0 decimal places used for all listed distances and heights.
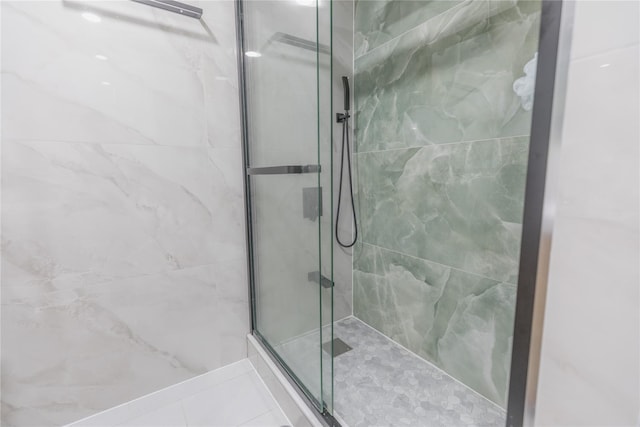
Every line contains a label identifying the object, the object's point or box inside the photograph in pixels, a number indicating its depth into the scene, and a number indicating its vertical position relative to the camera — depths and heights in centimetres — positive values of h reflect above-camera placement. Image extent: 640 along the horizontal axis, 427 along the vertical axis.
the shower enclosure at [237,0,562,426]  108 -6
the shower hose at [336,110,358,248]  184 +10
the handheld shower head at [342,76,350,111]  177 +54
